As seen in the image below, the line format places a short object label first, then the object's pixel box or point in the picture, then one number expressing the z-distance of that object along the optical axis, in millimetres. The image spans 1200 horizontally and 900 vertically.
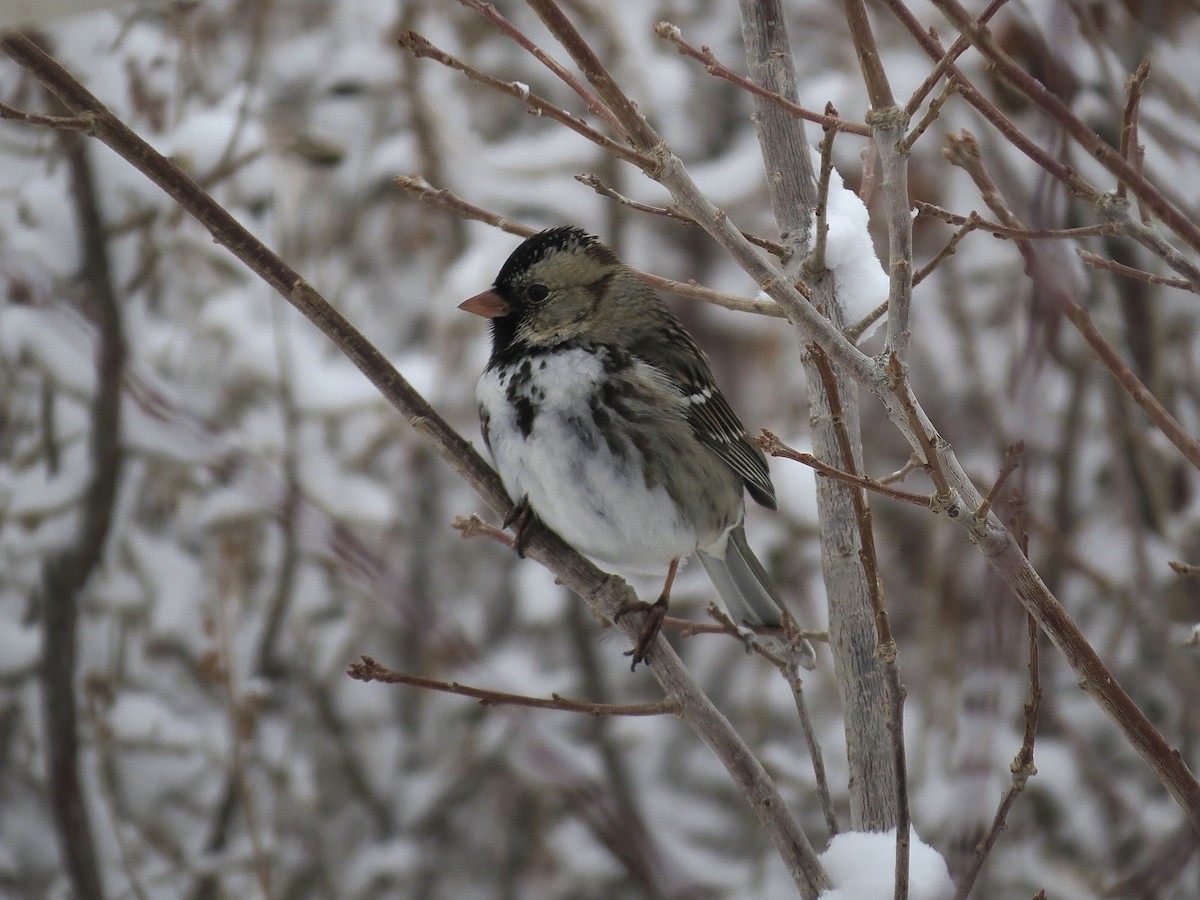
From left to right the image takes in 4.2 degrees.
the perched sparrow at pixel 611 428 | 3668
